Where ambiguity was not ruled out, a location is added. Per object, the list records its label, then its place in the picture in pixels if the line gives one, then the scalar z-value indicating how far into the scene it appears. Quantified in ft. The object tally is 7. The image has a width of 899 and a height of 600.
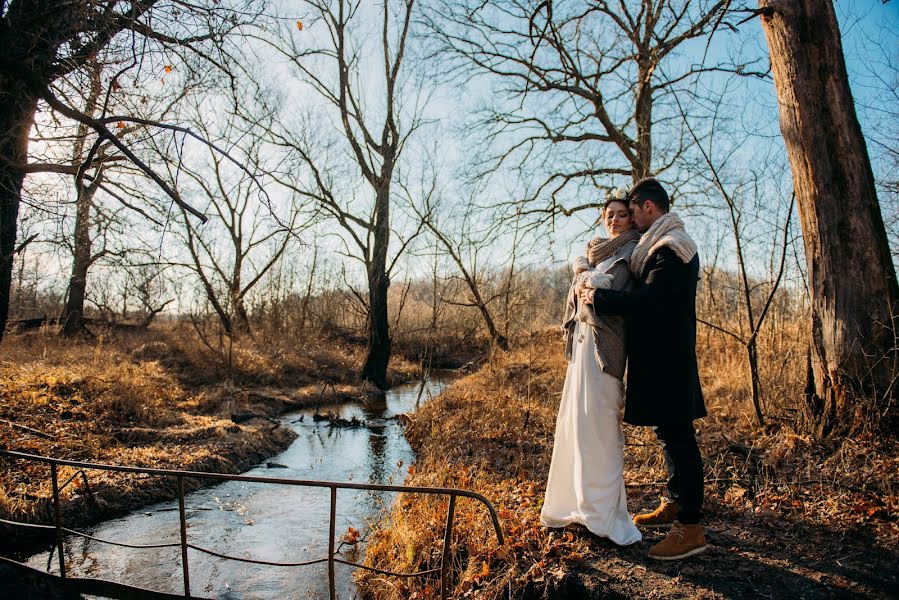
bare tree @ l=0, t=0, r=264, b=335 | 15.81
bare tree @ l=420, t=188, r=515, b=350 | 53.01
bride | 11.68
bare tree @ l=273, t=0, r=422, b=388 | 55.67
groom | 10.90
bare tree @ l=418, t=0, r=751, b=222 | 35.76
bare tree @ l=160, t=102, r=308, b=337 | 53.21
